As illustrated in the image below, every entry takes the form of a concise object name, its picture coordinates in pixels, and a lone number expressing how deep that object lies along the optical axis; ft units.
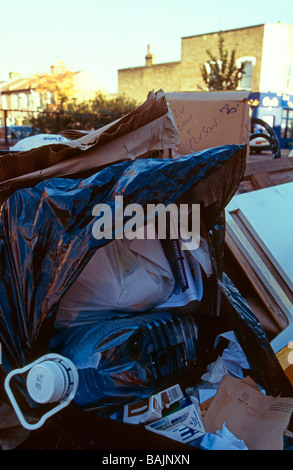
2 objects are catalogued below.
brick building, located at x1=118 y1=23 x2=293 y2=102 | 66.49
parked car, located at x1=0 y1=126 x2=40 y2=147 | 37.65
